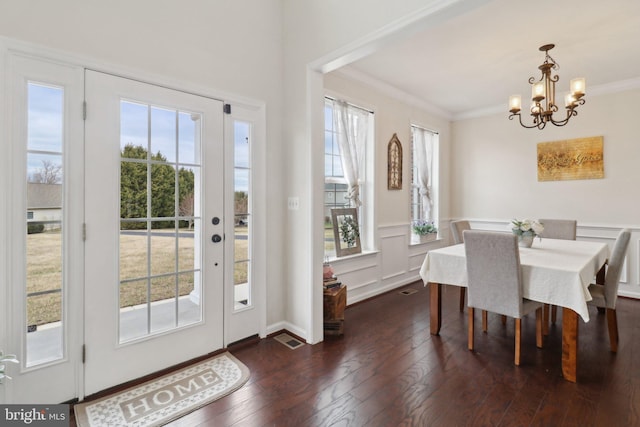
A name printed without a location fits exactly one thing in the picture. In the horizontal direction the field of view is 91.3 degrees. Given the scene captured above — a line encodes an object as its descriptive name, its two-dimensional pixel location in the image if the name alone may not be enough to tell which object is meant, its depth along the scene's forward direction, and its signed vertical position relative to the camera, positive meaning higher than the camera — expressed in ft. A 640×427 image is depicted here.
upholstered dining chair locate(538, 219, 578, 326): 12.39 -0.52
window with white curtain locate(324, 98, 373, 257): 12.42 +2.33
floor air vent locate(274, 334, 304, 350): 8.98 -3.67
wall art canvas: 14.12 +2.69
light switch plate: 9.51 +0.41
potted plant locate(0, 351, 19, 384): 4.84 -2.36
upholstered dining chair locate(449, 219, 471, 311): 12.89 -0.50
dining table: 7.17 -1.56
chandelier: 8.98 +3.71
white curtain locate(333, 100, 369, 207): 12.41 +3.15
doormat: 5.90 -3.76
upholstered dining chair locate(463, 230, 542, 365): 7.74 -1.57
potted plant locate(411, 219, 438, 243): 16.49 -0.76
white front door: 6.63 -0.27
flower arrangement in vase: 10.12 -0.46
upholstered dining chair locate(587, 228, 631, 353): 8.38 -1.95
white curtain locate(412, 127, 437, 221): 16.61 +2.92
